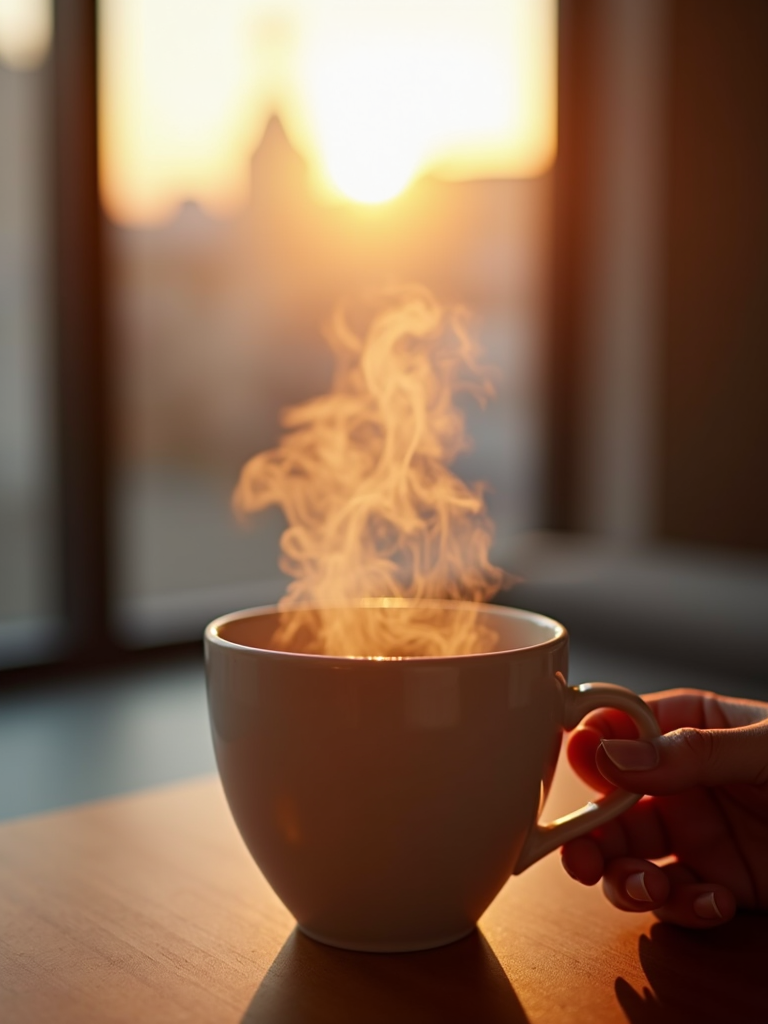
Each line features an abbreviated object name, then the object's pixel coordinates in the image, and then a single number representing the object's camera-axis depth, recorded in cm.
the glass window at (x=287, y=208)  214
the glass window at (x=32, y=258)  177
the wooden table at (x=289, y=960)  46
